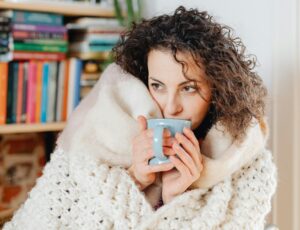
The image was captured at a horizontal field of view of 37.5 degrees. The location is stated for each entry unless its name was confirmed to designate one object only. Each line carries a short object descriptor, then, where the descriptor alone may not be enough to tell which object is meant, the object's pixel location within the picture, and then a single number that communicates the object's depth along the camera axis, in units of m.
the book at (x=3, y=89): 1.51
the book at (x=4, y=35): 1.50
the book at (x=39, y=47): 1.54
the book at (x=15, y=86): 1.54
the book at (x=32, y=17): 1.53
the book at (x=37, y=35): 1.54
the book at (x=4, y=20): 1.50
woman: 0.92
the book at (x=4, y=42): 1.51
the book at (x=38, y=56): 1.54
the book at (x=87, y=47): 1.69
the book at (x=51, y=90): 1.61
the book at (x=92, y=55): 1.69
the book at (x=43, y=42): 1.55
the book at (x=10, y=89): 1.53
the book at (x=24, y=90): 1.56
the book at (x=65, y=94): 1.66
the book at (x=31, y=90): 1.57
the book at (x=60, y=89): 1.64
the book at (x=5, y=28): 1.50
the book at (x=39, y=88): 1.58
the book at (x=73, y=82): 1.67
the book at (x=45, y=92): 1.59
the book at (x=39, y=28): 1.54
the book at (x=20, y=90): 1.55
